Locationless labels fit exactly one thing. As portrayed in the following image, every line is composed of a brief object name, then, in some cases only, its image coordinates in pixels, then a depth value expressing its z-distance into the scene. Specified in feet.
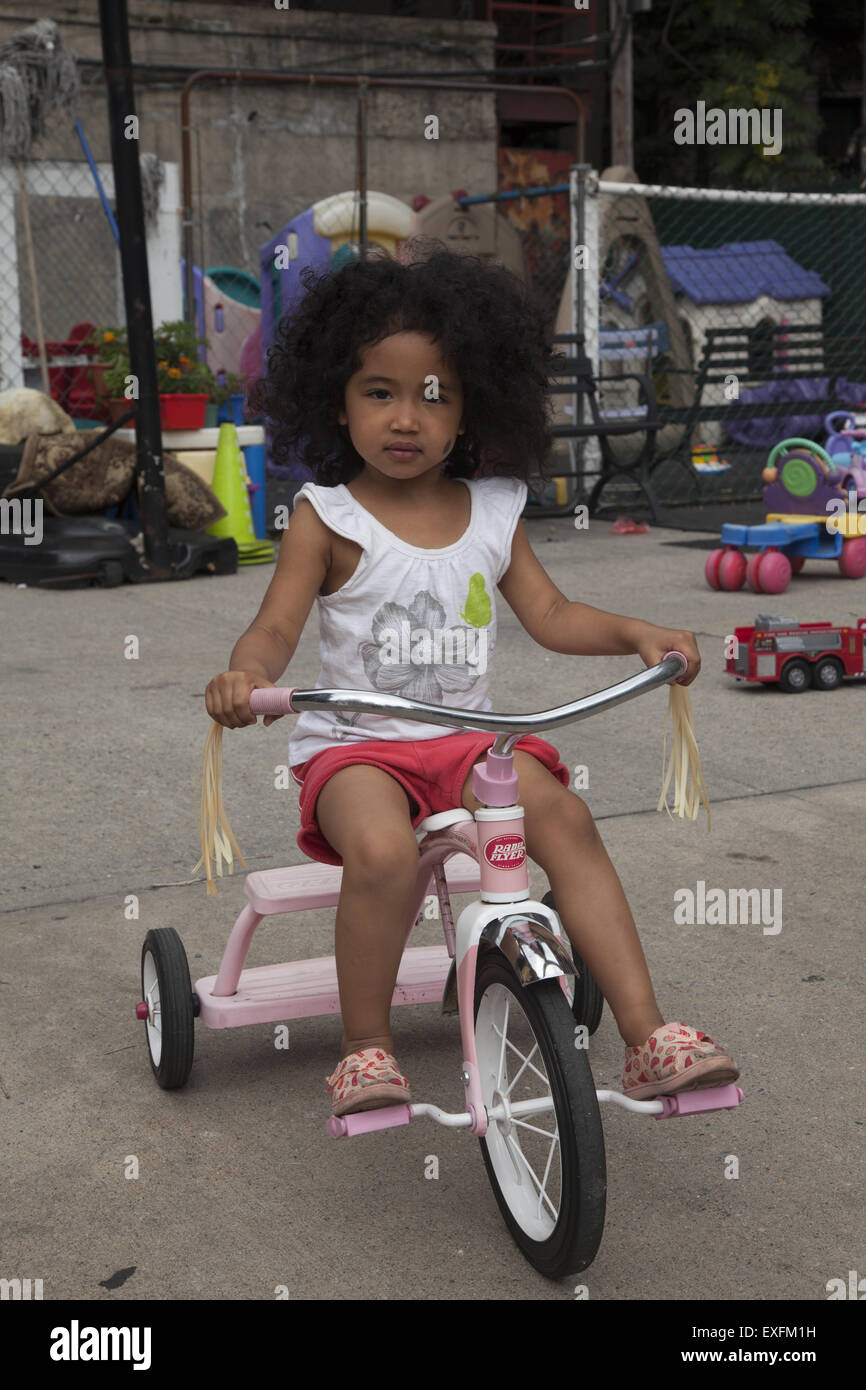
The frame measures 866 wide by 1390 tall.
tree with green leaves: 56.70
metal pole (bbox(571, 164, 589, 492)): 33.99
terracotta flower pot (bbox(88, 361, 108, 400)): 28.58
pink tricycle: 6.95
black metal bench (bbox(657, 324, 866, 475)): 39.70
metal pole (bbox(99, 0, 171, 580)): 24.38
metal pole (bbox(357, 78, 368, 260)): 30.71
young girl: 7.86
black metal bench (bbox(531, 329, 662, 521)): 32.01
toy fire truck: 18.54
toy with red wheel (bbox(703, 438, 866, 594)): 24.80
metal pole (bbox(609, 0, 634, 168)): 53.06
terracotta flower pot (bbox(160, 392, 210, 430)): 28.07
